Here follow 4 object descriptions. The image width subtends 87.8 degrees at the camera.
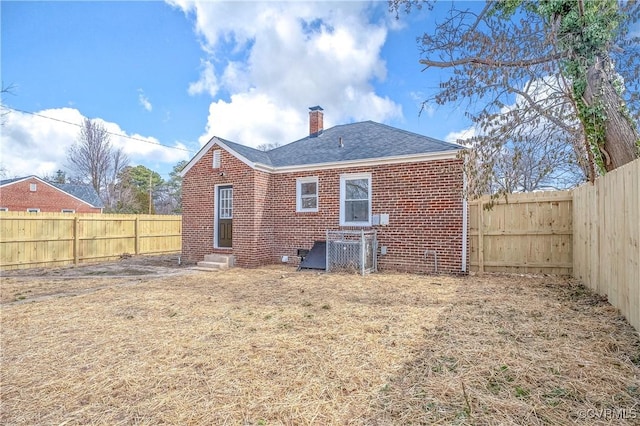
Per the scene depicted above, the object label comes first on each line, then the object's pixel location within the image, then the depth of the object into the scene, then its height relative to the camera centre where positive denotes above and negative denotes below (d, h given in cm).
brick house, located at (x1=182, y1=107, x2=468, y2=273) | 861 +71
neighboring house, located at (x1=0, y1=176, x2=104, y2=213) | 2636 +205
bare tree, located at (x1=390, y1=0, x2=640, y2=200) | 503 +247
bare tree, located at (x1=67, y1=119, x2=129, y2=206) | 3092 +605
